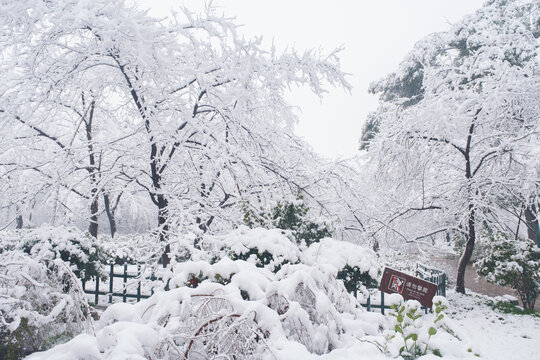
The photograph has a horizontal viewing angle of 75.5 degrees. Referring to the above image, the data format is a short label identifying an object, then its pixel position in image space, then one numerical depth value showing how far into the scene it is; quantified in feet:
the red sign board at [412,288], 12.14
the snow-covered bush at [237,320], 6.24
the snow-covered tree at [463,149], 27.76
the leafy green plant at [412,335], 6.55
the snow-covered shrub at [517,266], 26.40
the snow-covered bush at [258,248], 14.19
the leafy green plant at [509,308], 25.08
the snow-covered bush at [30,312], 10.10
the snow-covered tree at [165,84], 16.06
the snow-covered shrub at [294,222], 18.72
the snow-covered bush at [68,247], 19.88
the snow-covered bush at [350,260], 15.53
